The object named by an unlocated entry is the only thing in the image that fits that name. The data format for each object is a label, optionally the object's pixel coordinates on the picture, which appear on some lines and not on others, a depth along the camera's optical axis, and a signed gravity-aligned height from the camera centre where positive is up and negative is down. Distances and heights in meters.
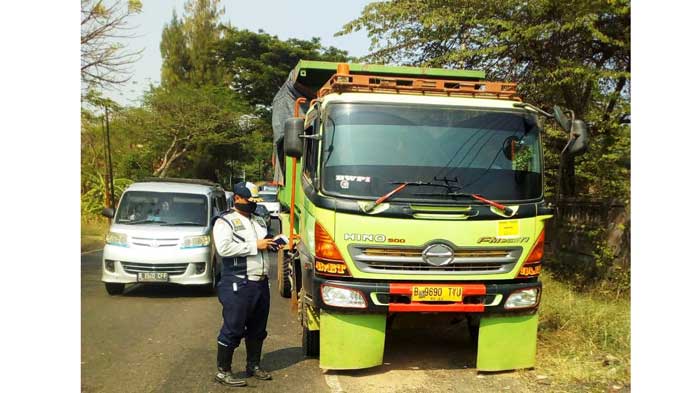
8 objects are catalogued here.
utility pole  14.29 +1.79
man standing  5.46 -0.80
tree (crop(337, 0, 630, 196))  9.83 +2.48
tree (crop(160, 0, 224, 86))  38.50 +8.60
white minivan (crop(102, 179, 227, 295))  9.42 -0.77
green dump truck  5.48 -0.22
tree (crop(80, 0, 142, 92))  11.84 +2.74
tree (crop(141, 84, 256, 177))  32.19 +3.43
